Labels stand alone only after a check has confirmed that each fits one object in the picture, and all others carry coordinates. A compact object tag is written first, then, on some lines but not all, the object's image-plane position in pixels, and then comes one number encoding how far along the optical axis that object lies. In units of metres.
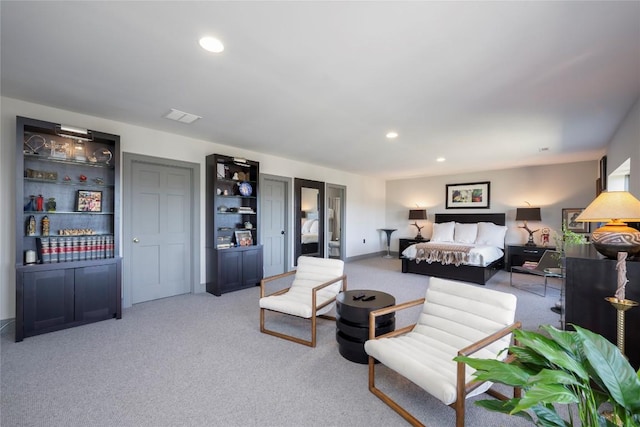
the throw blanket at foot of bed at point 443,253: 5.67
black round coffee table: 2.53
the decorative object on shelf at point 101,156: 3.65
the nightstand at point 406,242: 7.93
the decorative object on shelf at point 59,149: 3.35
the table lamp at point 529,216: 6.52
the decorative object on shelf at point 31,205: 3.18
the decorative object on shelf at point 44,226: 3.30
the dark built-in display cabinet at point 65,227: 3.01
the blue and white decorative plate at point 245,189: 5.14
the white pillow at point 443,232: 7.20
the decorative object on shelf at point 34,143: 3.15
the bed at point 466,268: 5.50
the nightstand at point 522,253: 6.39
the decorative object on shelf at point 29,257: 3.09
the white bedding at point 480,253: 5.47
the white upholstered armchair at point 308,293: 2.89
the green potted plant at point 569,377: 0.82
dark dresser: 2.06
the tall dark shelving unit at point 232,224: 4.70
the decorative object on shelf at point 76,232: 3.43
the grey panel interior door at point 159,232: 4.16
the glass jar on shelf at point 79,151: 3.53
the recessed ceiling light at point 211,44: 2.07
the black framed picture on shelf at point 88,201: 3.53
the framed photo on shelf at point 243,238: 5.09
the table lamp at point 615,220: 2.07
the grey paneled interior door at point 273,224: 5.89
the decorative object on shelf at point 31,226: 3.19
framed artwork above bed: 7.51
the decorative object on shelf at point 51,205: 3.35
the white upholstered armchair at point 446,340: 1.61
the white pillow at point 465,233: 6.88
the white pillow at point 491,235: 6.67
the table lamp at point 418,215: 8.30
